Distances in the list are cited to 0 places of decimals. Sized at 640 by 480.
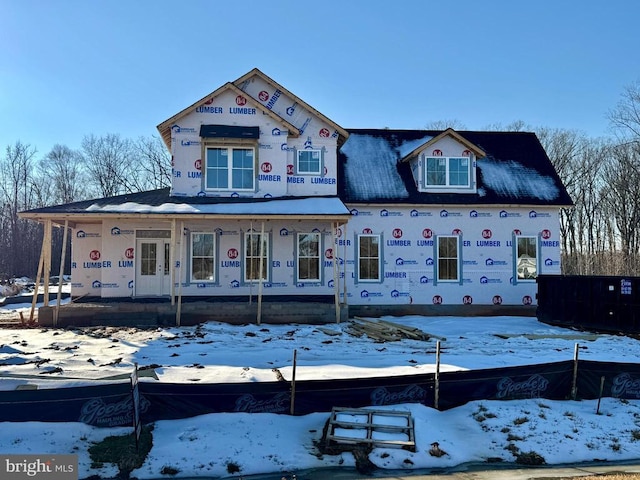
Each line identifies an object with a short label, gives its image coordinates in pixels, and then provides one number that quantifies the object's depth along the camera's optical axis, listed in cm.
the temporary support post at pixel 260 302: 1436
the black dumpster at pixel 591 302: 1416
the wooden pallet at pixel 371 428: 660
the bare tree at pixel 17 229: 5188
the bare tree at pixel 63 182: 5631
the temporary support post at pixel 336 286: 1494
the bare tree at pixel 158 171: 5006
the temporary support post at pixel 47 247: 1407
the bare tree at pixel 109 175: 5300
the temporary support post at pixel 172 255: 1448
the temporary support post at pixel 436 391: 775
